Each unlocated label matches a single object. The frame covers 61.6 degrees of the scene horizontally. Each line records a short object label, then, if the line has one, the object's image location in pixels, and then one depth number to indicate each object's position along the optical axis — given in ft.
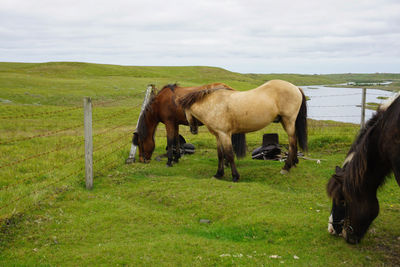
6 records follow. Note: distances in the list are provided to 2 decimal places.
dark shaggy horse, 12.74
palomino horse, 25.16
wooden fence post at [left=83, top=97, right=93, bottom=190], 23.49
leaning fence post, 31.53
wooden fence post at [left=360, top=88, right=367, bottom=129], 36.19
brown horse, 30.83
